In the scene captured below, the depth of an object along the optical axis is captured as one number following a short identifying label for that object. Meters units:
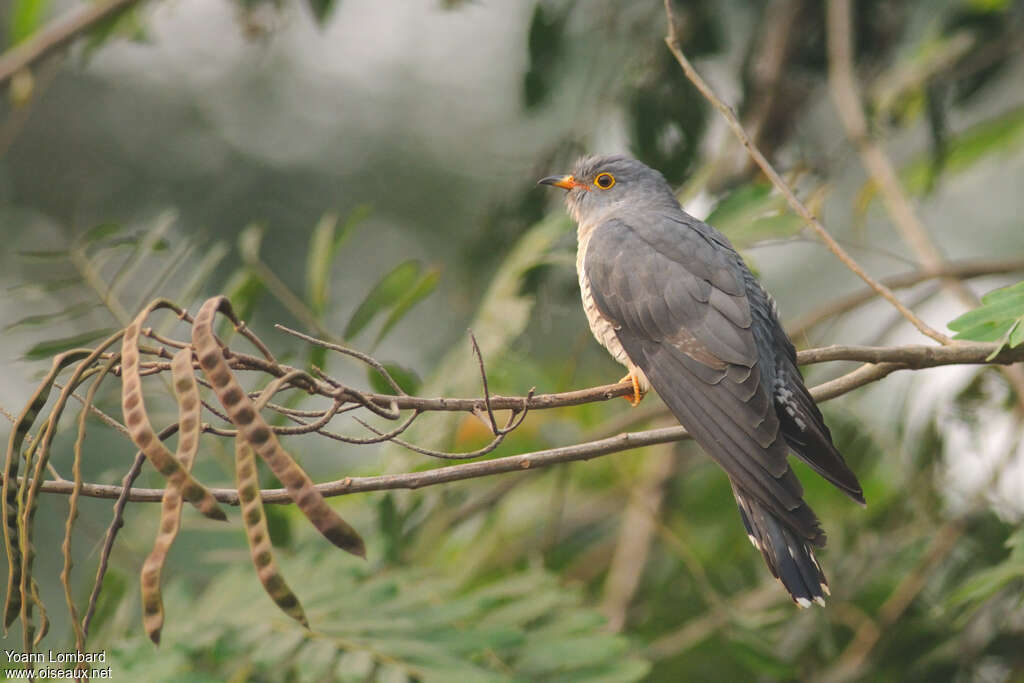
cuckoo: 5.77
